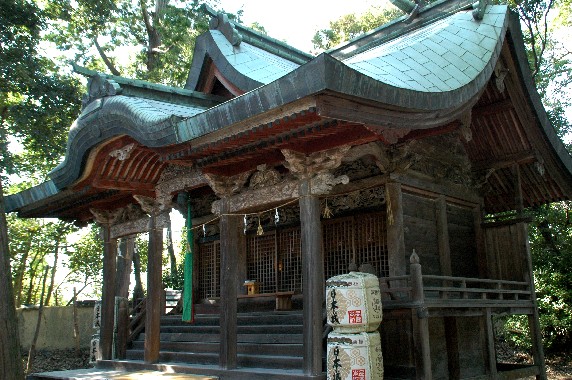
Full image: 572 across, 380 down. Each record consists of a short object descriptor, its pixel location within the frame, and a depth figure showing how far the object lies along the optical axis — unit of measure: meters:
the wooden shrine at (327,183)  6.93
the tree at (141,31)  18.53
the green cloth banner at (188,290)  9.47
